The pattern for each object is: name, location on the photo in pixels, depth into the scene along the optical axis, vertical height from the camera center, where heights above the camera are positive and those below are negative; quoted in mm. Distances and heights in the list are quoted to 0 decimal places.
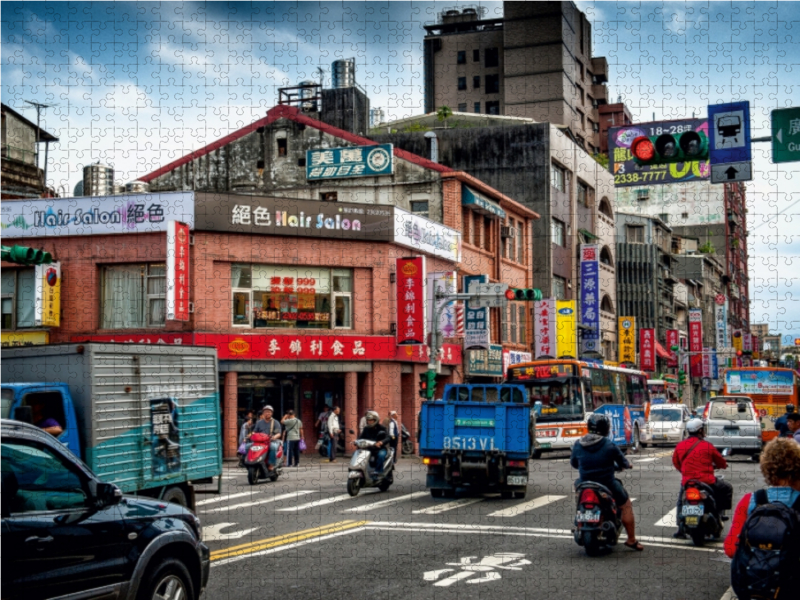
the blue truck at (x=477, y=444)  18375 -1263
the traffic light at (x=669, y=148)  13742 +3027
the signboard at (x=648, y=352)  71875 +1423
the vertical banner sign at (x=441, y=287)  36750 +3145
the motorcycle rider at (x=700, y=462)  12781 -1122
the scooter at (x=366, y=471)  19188 -1807
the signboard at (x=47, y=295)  32719 +2691
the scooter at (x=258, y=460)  22828 -1838
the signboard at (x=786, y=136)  13352 +3045
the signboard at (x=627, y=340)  65562 +2097
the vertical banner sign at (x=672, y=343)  85812 +2443
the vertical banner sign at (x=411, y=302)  35938 +2564
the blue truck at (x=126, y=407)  12570 -368
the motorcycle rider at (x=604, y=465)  12031 -1080
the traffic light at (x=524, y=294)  32594 +2551
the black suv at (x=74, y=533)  6215 -1024
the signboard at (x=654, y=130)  14023 +3812
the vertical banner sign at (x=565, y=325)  50750 +2395
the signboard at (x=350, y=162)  43500 +9097
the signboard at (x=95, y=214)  33156 +5382
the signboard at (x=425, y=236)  37219 +5320
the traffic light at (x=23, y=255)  18625 +2269
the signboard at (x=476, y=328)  41375 +1876
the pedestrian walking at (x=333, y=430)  31578 -1654
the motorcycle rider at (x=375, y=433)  19719 -1110
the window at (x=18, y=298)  34125 +2724
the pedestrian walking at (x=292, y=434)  28422 -1608
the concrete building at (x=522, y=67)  76562 +25090
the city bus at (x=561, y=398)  32812 -789
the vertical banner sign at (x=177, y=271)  31433 +3312
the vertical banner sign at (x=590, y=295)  55844 +4287
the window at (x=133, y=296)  33344 +2675
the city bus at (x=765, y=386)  39594 -586
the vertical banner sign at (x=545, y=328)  49500 +2221
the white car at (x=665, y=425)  43000 -2214
